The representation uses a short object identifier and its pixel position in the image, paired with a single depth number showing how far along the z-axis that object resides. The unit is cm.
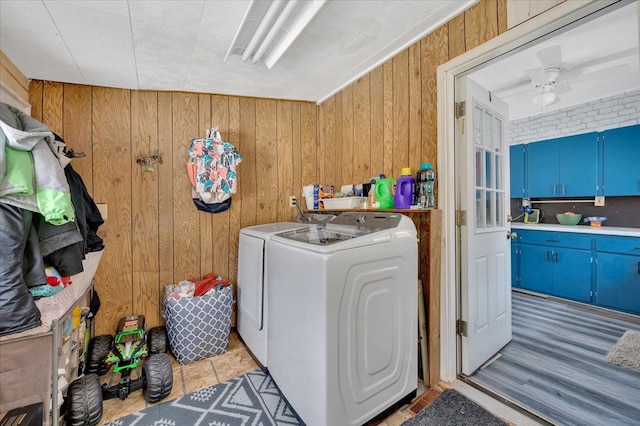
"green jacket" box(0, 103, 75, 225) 109
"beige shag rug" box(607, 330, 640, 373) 212
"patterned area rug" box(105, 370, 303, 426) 162
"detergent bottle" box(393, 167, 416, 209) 196
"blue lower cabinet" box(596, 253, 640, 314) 296
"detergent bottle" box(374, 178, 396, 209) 211
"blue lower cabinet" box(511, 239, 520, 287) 392
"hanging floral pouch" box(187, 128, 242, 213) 247
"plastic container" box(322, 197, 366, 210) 236
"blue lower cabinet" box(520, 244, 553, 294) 363
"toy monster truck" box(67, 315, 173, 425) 154
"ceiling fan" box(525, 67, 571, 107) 257
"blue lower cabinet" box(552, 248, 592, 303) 331
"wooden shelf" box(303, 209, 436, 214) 179
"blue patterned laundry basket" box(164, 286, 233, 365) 219
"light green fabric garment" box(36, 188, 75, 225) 117
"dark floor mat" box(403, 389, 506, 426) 154
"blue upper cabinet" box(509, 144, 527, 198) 417
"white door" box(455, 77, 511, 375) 191
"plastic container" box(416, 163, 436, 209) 189
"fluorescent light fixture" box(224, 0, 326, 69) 148
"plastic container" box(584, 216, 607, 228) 344
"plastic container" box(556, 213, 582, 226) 368
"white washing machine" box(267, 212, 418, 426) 134
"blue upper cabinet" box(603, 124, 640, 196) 314
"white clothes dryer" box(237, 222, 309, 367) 198
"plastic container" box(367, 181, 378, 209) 221
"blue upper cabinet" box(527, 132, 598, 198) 350
